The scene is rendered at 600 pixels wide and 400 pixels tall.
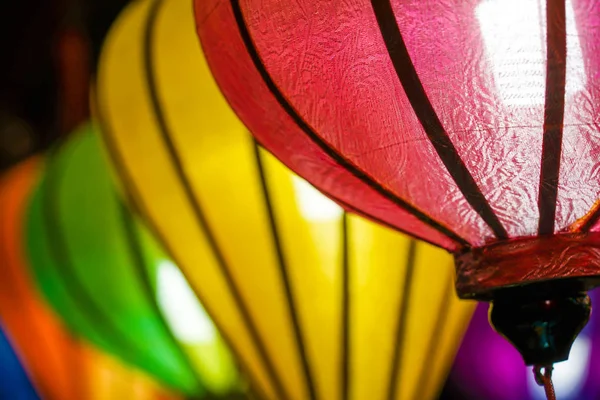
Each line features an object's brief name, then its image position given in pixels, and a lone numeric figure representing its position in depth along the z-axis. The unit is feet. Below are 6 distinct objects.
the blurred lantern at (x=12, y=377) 7.24
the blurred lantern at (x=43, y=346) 7.27
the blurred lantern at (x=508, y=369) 5.61
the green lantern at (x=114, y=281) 5.87
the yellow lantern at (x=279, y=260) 4.23
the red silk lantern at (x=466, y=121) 2.77
